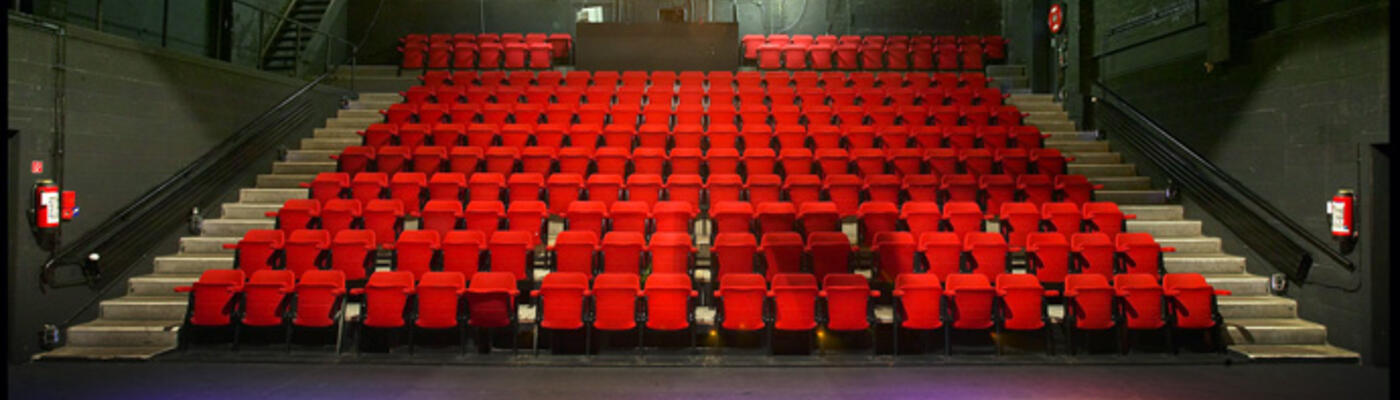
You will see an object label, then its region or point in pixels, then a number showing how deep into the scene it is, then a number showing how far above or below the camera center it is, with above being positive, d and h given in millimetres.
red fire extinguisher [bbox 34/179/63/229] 4047 -10
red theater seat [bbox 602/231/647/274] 4340 -273
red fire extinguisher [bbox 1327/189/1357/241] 4086 -37
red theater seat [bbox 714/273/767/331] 3955 -493
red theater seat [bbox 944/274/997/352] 3949 -493
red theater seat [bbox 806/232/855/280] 4312 -278
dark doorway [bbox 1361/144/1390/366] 3977 -135
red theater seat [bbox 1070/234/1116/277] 4355 -270
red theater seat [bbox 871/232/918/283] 4379 -276
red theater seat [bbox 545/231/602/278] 4324 -273
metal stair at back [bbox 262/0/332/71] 8445 +1809
